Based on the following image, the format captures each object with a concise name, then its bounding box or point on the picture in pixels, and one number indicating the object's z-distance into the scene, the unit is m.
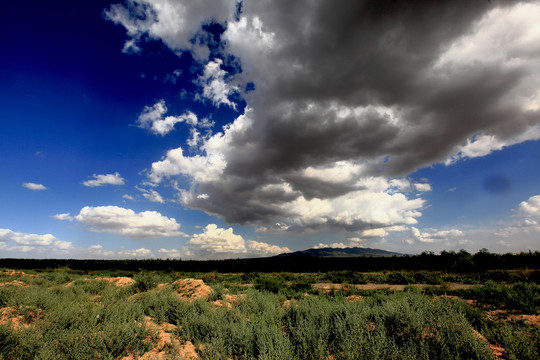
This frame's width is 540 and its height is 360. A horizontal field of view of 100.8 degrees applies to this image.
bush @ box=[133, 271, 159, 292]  13.86
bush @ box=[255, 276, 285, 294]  17.14
